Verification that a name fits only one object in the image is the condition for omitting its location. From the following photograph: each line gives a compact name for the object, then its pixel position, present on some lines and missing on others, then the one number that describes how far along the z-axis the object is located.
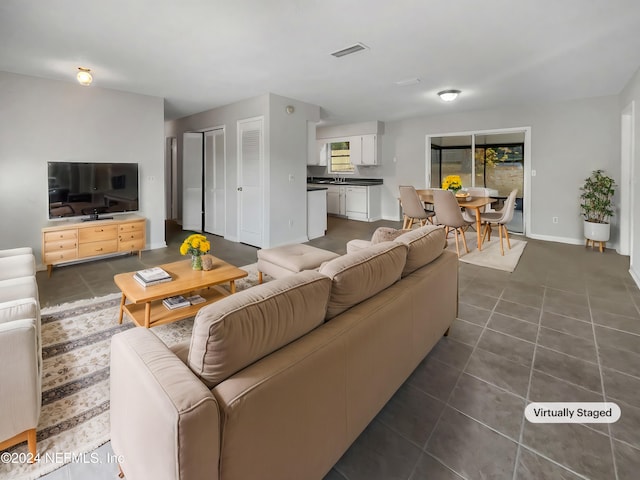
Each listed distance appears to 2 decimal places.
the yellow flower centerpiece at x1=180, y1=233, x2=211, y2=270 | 2.84
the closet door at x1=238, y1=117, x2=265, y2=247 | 5.37
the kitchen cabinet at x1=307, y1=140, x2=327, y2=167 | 9.33
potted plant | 5.03
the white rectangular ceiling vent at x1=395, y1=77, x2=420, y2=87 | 4.43
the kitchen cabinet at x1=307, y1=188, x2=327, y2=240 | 6.07
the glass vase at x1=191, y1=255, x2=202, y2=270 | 2.90
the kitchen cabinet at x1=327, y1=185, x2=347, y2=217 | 8.55
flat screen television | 4.33
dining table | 4.89
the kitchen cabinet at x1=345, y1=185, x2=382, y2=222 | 8.05
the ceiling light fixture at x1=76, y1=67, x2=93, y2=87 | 3.61
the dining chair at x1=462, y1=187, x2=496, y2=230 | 5.57
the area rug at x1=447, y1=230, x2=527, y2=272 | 4.37
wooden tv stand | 4.08
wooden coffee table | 2.37
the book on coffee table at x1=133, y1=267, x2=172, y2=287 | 2.54
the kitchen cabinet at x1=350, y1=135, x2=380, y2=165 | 8.04
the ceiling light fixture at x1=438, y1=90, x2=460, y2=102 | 4.99
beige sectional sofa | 0.87
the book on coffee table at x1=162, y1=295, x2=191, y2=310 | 2.53
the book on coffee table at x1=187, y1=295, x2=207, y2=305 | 2.63
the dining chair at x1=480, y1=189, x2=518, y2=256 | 4.82
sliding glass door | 7.29
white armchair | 1.31
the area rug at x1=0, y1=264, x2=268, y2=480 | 1.48
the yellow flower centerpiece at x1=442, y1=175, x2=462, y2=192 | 5.68
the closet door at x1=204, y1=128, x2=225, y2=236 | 6.32
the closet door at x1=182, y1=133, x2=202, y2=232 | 6.77
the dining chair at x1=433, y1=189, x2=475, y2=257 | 4.73
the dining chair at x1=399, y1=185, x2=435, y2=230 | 5.59
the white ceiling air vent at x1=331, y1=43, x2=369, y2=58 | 3.28
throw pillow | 2.70
